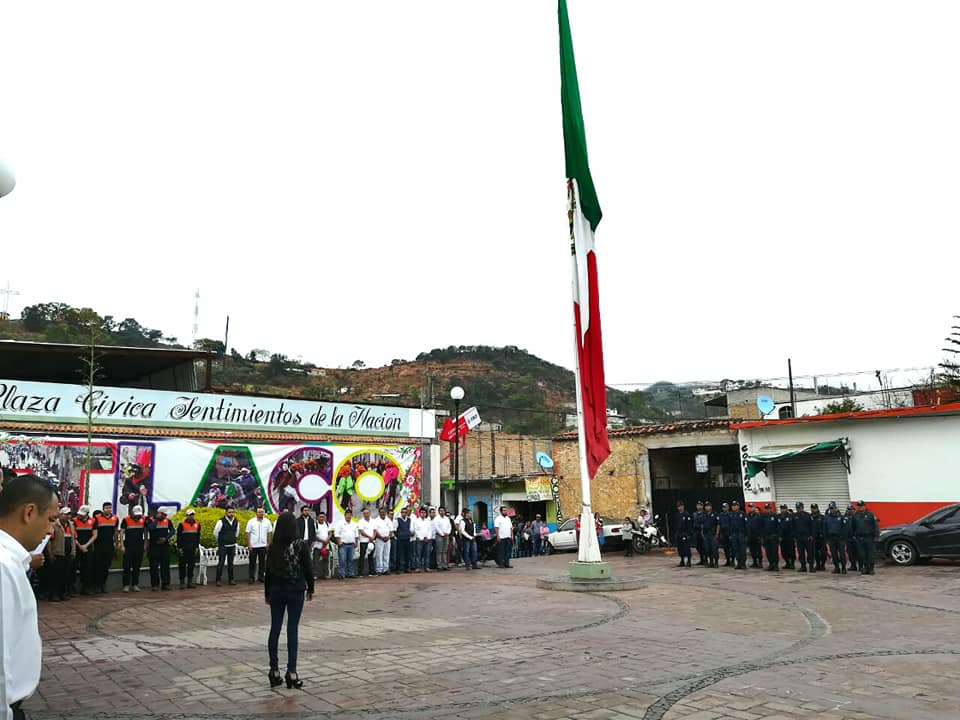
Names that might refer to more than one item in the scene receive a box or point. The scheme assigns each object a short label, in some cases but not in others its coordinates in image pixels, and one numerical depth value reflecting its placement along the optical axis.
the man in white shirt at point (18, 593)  2.35
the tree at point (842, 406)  40.50
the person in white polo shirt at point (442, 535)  20.41
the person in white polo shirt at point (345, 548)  18.53
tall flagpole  14.78
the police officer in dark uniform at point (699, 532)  20.20
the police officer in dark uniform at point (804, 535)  17.75
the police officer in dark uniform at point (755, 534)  19.12
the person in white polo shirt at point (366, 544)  19.00
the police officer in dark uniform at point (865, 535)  16.61
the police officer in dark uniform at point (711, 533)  19.78
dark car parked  17.34
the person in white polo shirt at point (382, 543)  19.30
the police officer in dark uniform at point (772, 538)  18.34
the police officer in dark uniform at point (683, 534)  20.38
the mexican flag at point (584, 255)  15.08
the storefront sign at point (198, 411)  16.38
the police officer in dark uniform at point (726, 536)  19.65
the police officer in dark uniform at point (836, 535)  17.08
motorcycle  25.25
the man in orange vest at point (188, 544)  16.28
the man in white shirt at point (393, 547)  19.75
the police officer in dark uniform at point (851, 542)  17.02
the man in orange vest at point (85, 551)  14.90
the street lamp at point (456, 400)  20.19
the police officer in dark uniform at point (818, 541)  17.70
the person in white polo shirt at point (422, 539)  20.03
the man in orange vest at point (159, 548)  15.82
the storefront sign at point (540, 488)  33.19
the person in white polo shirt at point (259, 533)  16.86
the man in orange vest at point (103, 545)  15.07
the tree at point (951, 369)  34.31
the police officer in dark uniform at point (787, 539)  18.23
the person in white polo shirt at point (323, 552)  18.23
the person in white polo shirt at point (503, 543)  20.73
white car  27.41
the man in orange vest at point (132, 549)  15.65
